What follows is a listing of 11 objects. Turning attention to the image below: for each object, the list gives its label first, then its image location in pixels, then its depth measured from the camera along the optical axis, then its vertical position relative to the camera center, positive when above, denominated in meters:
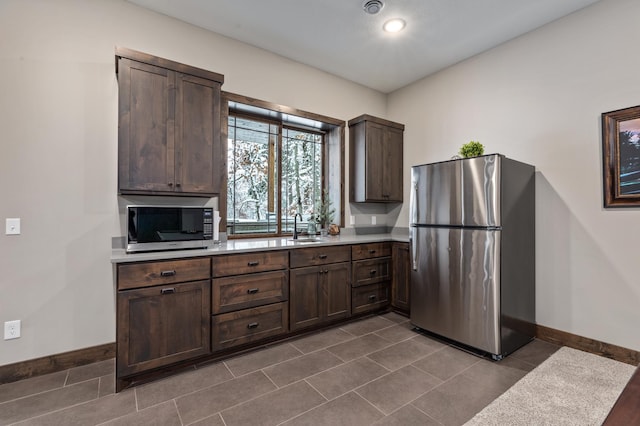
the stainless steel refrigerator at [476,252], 2.59 -0.34
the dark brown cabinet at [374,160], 4.02 +0.75
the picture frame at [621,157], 2.47 +0.48
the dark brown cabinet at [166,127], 2.36 +0.73
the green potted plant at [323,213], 3.85 +0.02
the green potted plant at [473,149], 3.03 +0.66
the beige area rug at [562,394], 1.83 -1.23
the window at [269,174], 3.46 +0.50
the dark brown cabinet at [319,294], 2.97 -0.82
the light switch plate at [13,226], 2.22 -0.08
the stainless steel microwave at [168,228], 2.33 -0.10
